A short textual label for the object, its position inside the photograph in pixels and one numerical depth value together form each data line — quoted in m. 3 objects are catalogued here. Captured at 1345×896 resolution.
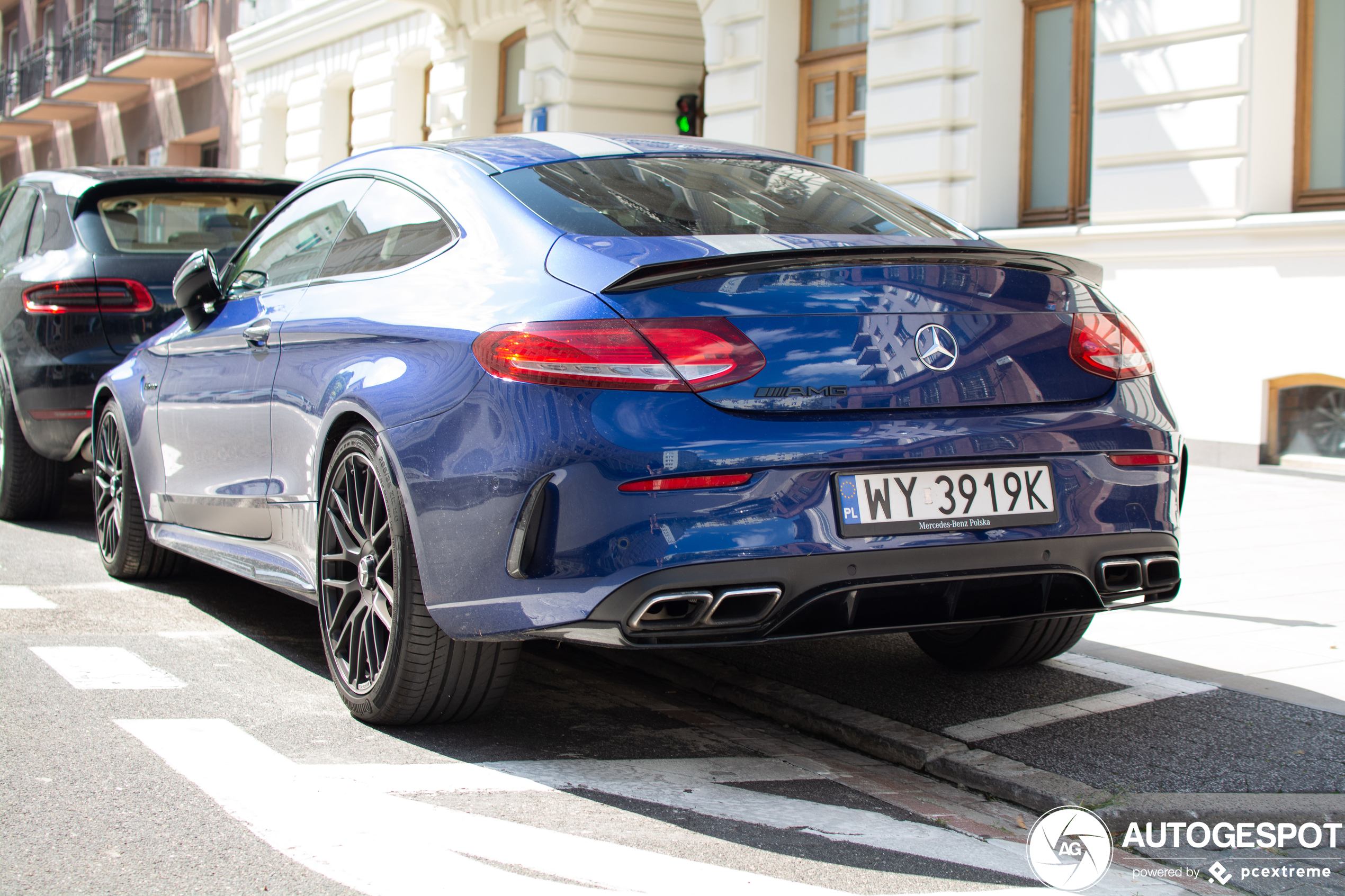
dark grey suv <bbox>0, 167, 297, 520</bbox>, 6.76
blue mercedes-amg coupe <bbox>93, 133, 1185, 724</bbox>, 2.97
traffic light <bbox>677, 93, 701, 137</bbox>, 16.86
